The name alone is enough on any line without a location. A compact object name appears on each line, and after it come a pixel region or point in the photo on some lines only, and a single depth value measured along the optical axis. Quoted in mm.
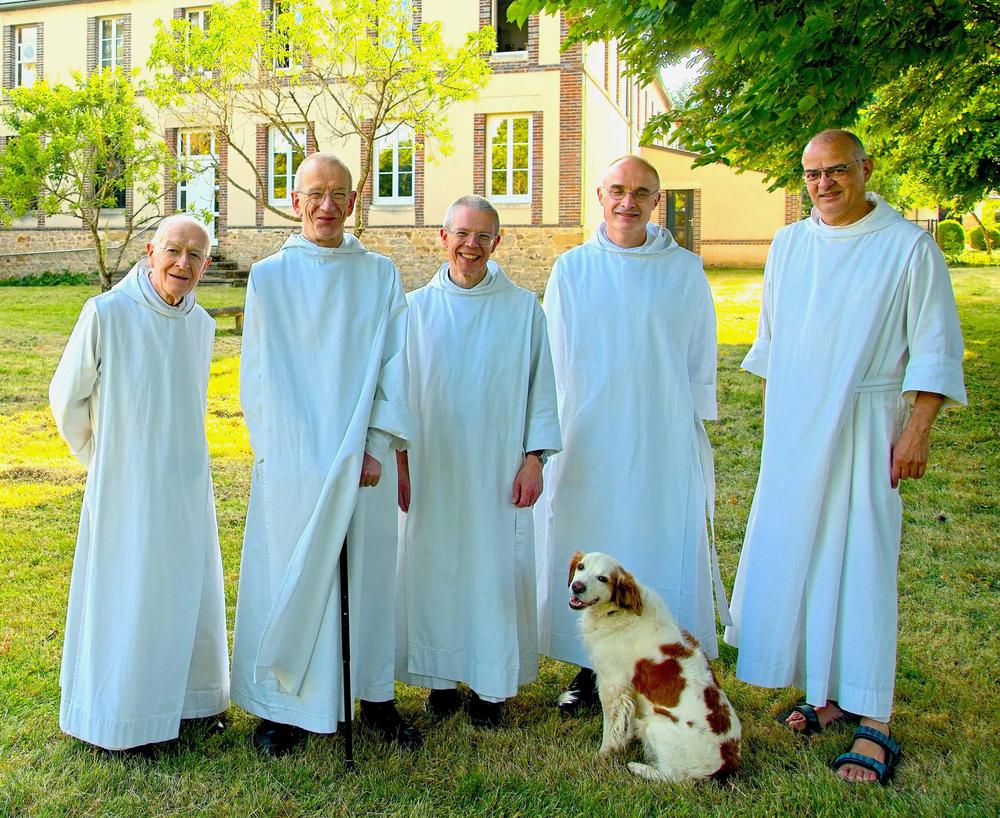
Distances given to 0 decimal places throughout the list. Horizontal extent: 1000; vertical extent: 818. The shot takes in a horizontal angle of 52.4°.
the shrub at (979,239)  35188
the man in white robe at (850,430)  3996
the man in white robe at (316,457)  3961
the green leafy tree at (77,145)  20094
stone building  23391
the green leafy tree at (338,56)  18766
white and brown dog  3844
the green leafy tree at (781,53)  5727
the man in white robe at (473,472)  4359
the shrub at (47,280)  26297
